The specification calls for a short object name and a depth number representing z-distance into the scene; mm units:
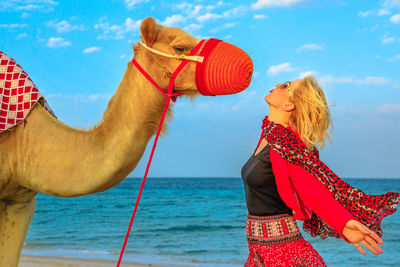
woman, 2838
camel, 3094
